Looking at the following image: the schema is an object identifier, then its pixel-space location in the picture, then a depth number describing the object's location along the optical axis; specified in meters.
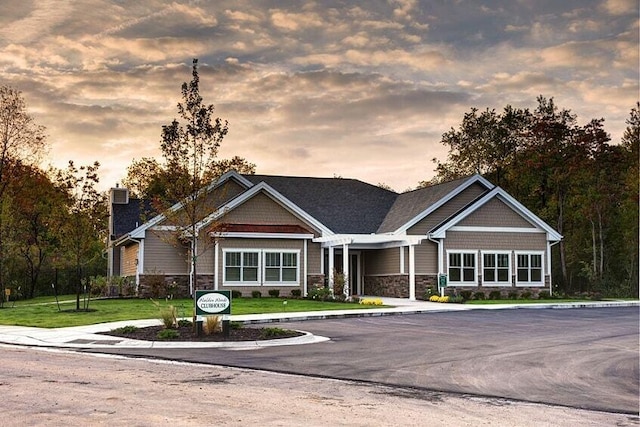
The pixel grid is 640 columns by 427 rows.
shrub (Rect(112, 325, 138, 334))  19.62
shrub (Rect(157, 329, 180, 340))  18.44
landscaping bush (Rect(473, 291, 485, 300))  36.50
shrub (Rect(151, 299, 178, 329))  20.09
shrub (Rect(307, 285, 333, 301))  34.09
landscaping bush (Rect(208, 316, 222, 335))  19.05
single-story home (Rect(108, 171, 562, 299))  35.91
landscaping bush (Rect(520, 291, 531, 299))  37.53
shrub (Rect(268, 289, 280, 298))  36.12
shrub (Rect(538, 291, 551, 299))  37.53
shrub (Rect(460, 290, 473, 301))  36.22
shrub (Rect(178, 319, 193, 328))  20.67
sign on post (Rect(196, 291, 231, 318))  18.84
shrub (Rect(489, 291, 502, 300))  37.12
